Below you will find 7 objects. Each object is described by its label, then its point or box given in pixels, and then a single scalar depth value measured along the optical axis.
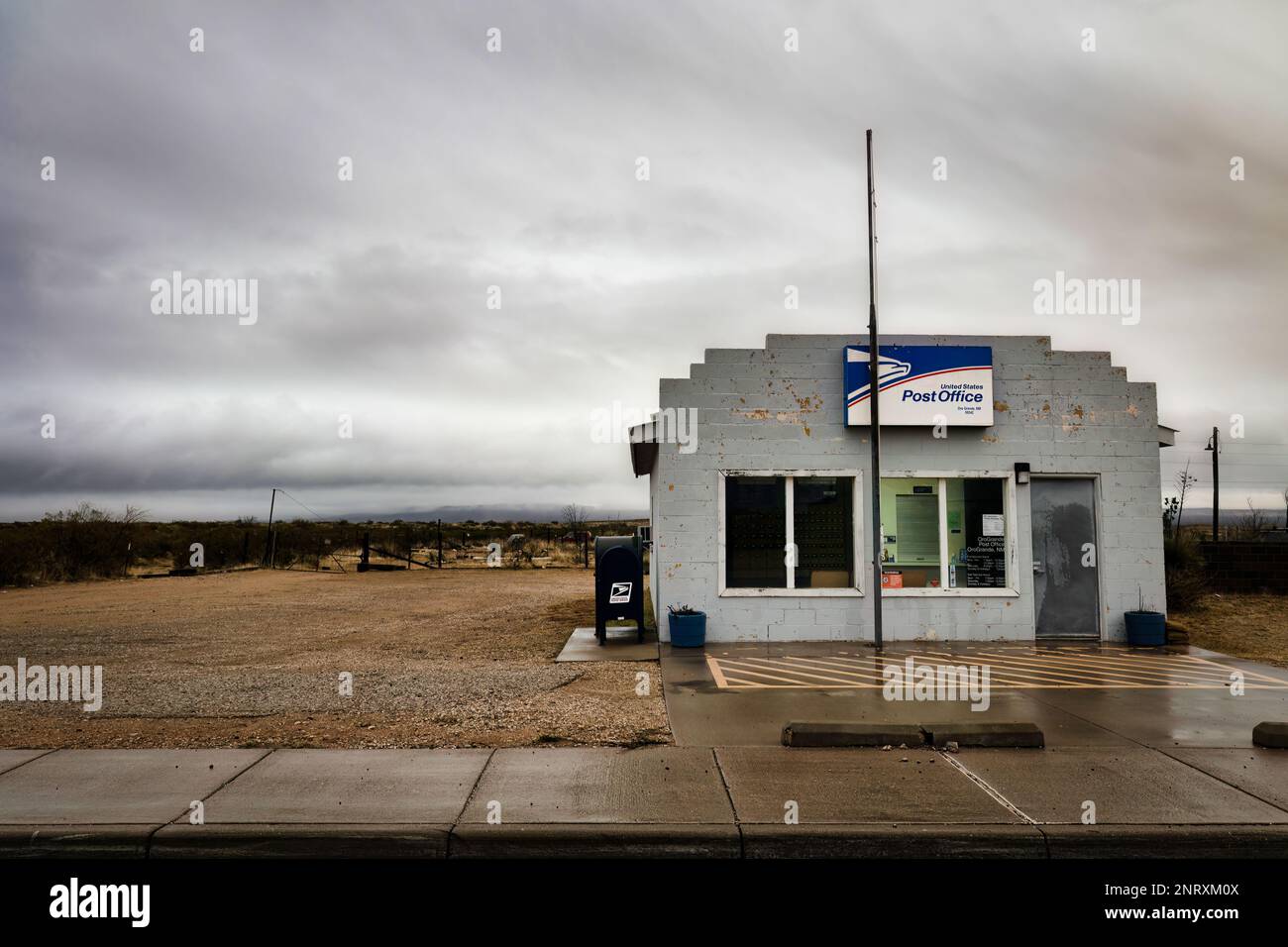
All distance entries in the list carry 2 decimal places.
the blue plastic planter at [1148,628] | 12.51
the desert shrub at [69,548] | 24.31
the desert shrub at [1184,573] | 15.98
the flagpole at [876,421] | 12.05
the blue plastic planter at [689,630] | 12.20
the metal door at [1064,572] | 13.07
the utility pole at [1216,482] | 26.54
